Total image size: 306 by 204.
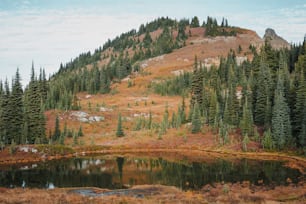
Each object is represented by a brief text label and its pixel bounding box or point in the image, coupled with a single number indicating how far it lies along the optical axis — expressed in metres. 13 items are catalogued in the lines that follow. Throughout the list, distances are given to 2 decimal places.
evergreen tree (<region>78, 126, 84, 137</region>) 102.94
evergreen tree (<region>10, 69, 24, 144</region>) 82.69
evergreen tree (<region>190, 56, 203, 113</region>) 108.53
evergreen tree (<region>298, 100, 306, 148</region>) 72.69
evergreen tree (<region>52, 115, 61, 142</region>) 95.01
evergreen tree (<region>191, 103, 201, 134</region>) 96.00
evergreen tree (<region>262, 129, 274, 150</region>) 78.77
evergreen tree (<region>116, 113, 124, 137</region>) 102.50
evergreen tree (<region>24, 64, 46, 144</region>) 86.30
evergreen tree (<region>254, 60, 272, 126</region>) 90.69
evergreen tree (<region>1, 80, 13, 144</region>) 81.44
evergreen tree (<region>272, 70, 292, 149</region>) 77.44
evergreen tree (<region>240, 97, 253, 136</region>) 86.38
